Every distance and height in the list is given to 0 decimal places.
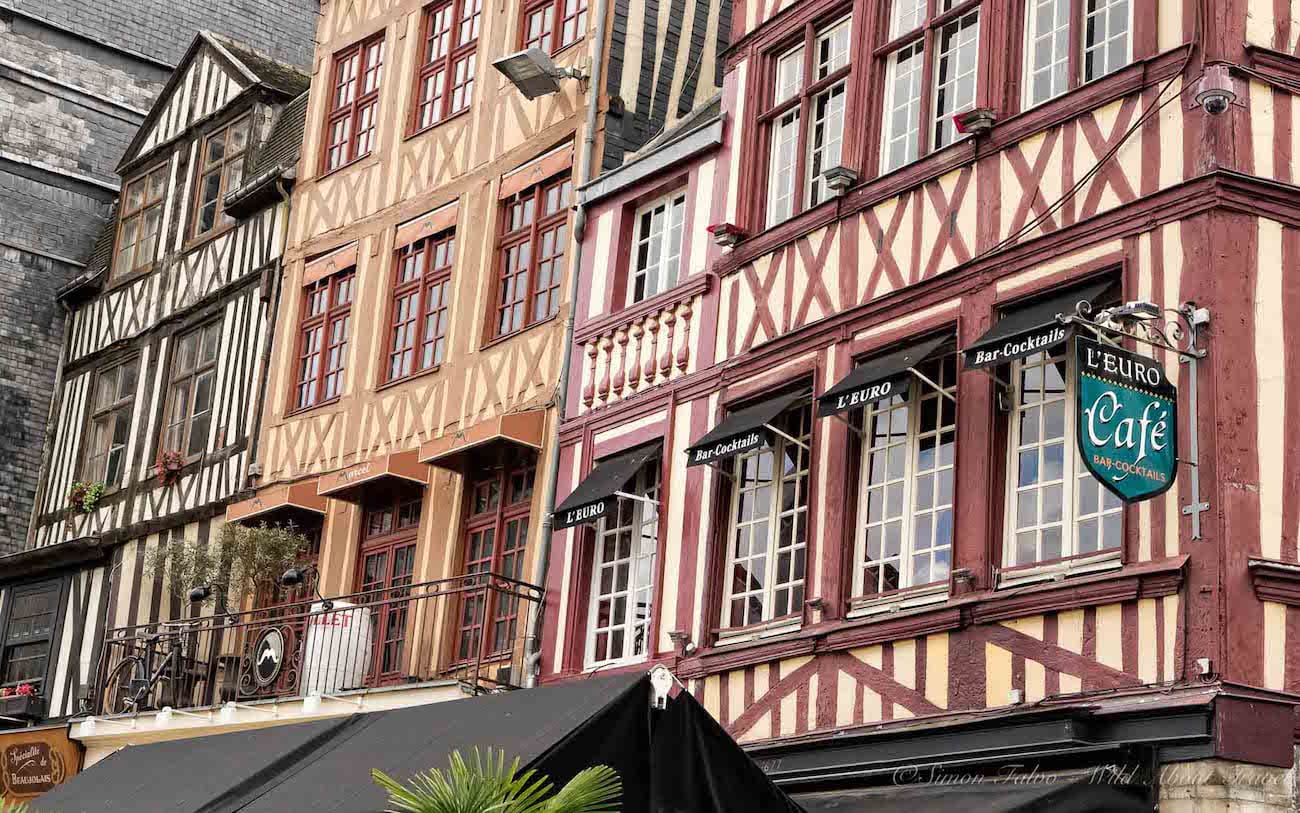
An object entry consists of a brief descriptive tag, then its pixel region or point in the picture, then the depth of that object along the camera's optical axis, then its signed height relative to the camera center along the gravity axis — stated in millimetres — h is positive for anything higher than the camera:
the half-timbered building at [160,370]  18609 +5331
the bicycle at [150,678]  16188 +1983
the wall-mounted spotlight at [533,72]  14977 +6403
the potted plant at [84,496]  20172 +4149
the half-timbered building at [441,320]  14664 +4910
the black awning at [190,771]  8844 +730
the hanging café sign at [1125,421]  8734 +2482
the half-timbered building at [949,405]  9117 +3064
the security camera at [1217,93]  9445 +4149
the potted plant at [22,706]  19266 +1974
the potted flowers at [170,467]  18906 +4201
